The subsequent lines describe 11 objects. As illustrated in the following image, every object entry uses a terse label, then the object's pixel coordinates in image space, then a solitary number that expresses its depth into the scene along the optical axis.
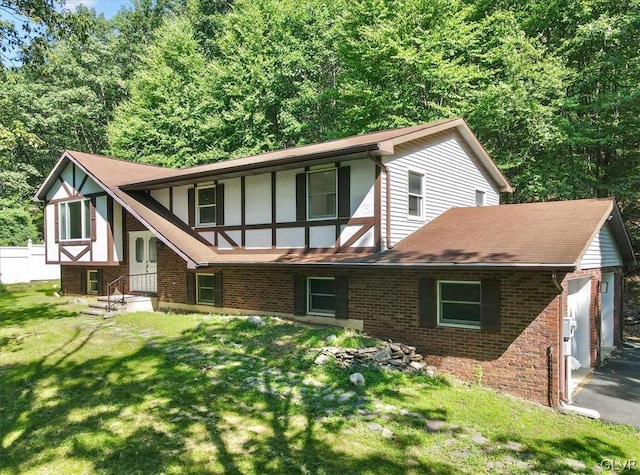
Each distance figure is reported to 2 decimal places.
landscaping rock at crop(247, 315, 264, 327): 11.46
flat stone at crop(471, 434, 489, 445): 6.03
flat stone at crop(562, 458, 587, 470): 5.53
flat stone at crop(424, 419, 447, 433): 6.36
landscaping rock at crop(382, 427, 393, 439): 6.01
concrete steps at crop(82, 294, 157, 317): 14.02
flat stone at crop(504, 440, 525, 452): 5.91
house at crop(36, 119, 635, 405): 8.40
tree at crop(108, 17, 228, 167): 27.81
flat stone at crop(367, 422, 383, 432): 6.19
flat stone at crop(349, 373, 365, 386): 7.92
